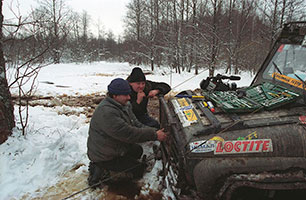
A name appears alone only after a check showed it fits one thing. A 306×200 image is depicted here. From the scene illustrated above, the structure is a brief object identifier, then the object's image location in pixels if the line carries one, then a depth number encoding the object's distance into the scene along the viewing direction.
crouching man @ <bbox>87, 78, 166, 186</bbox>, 2.65
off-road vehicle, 1.85
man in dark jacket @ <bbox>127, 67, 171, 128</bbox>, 3.86
